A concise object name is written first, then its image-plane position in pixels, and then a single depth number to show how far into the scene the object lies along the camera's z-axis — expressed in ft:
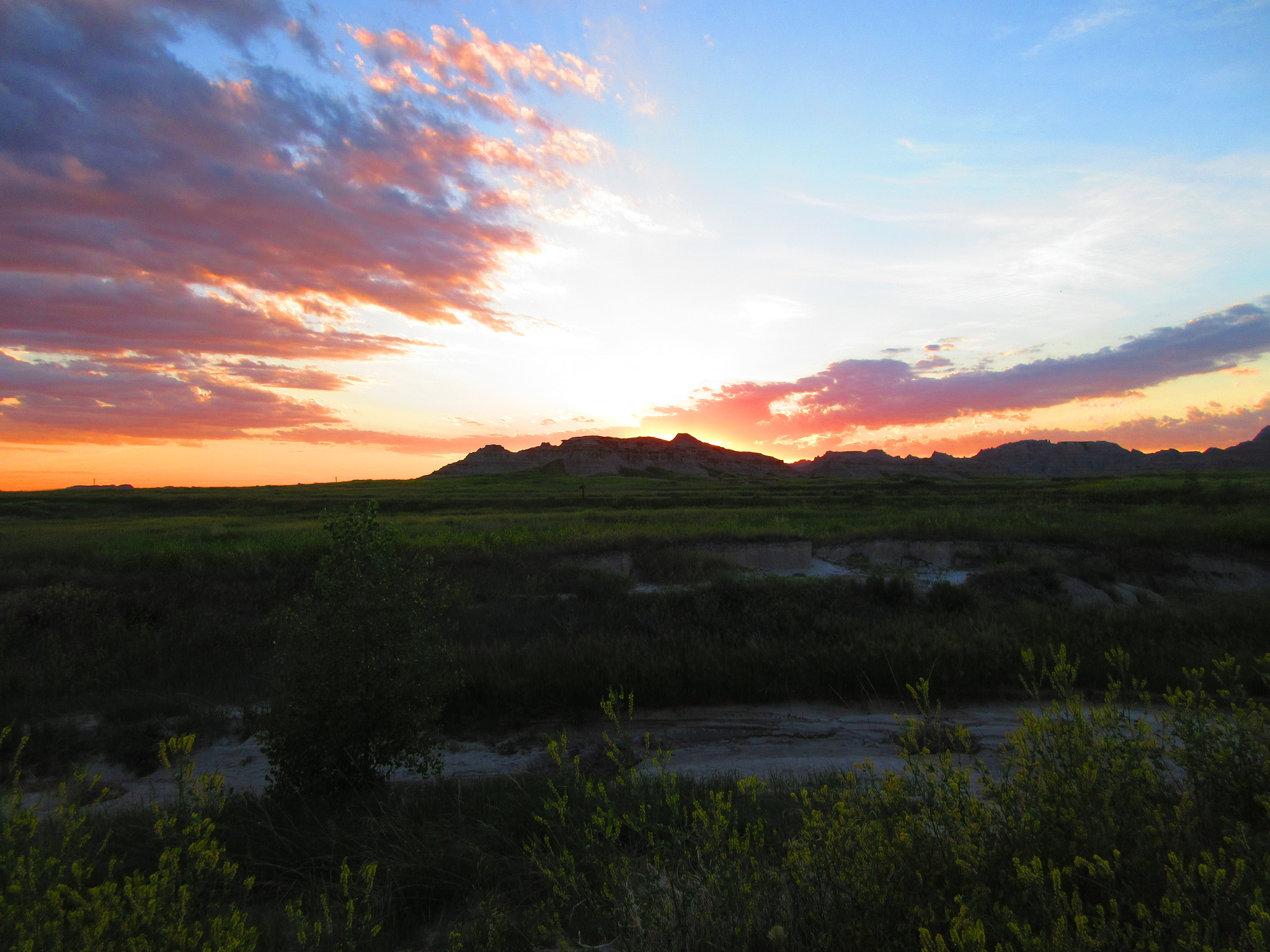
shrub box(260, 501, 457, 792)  19.51
